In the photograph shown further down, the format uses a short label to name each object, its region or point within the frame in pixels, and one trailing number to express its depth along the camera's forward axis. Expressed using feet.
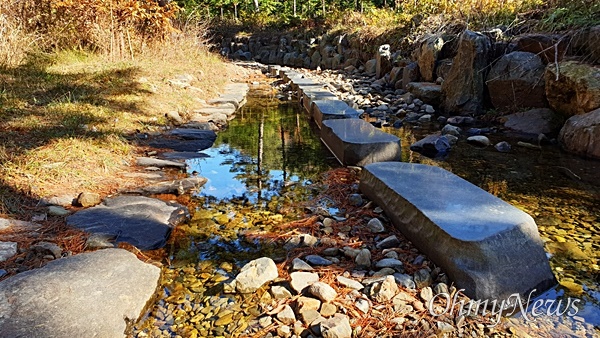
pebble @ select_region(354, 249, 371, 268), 6.50
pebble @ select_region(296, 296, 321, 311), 5.42
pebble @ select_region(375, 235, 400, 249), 6.97
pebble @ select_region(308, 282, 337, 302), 5.57
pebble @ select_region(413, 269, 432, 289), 5.85
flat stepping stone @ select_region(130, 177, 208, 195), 9.28
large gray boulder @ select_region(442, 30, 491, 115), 18.95
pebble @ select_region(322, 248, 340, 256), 6.86
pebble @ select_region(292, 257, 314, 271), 6.29
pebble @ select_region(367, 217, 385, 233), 7.58
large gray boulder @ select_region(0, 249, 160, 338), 4.45
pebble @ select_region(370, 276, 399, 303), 5.56
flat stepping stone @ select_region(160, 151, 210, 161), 11.86
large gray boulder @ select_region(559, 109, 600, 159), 12.76
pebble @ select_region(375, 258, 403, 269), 6.31
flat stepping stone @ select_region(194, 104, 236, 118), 18.28
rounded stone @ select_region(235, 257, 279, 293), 5.88
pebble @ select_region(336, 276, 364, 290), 5.87
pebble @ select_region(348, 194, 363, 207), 8.92
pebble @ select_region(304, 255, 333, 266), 6.54
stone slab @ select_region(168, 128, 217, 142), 14.15
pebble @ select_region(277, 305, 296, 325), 5.23
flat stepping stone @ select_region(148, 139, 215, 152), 12.78
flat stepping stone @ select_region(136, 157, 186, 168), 11.00
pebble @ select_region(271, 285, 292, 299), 5.72
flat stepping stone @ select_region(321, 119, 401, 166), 11.36
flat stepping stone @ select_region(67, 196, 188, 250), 7.03
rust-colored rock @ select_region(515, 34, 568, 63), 16.47
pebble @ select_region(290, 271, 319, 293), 5.82
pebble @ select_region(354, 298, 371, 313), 5.41
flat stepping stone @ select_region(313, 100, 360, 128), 15.49
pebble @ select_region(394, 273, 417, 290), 5.84
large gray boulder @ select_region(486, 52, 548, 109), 17.11
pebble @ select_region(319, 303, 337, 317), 5.34
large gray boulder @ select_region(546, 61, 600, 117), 13.92
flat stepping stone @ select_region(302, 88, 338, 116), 19.85
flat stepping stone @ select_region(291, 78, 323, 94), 25.03
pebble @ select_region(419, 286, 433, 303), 5.56
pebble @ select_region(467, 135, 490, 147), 14.58
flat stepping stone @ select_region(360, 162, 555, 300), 5.59
